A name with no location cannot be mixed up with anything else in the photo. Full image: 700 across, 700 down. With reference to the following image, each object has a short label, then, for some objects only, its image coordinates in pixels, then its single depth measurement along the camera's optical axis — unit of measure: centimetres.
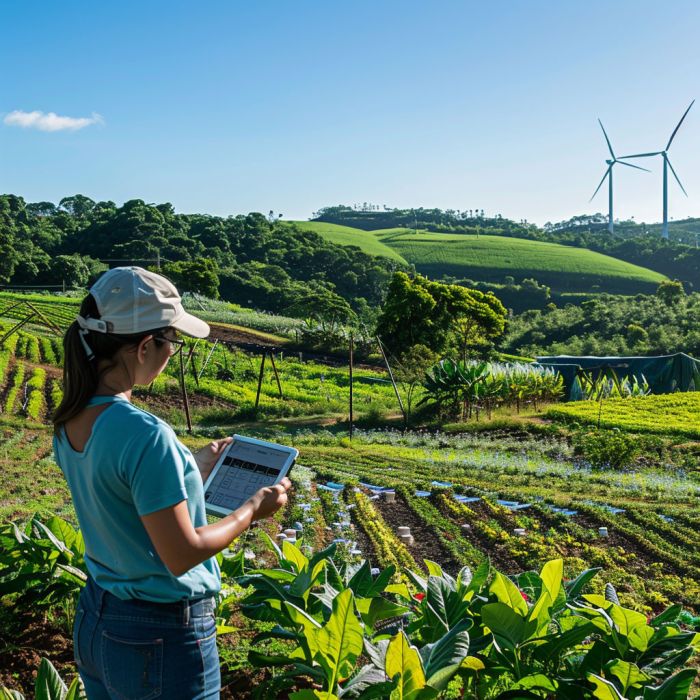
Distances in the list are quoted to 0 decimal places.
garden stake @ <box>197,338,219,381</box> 1666
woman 151
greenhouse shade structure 1945
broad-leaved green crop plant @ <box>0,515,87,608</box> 304
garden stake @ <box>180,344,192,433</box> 1248
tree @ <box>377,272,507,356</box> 2152
